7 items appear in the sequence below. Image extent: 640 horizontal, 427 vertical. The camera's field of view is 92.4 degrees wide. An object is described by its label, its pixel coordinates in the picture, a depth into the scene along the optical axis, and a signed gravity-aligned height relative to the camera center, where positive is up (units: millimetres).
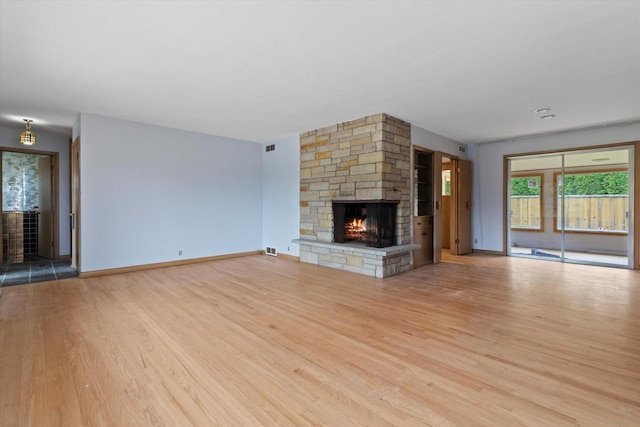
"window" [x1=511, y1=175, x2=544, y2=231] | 6754 +192
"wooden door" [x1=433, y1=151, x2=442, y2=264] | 6074 +90
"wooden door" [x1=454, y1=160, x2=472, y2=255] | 7016 +125
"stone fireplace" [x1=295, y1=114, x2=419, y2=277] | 4887 +276
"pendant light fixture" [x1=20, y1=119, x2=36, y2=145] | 5375 +1318
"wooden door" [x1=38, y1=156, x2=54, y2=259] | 6508 +113
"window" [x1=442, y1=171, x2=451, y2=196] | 7883 +794
